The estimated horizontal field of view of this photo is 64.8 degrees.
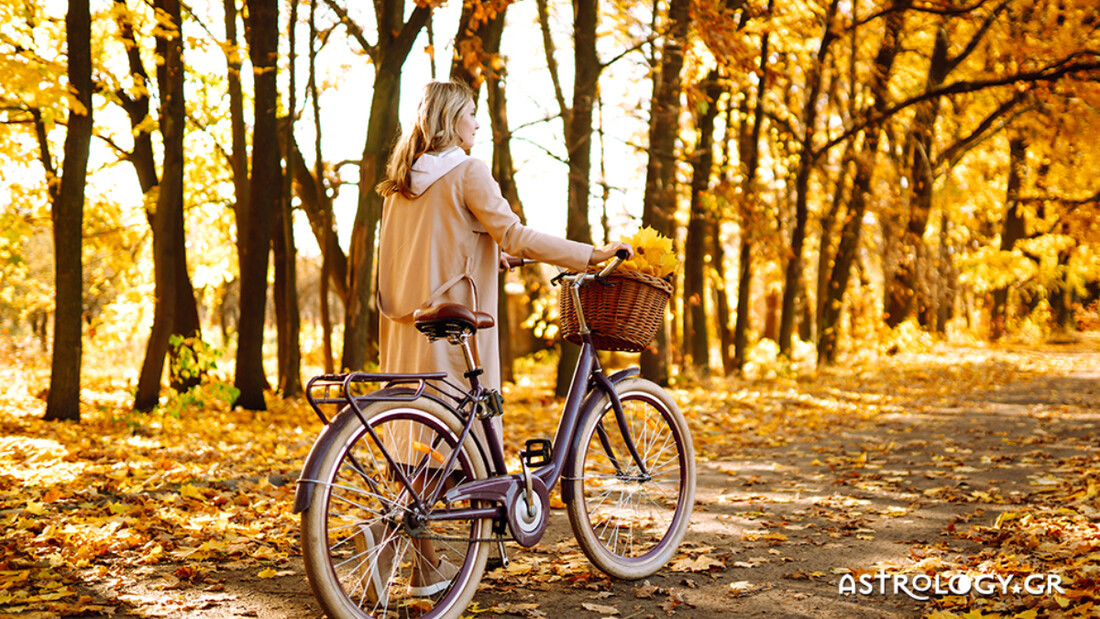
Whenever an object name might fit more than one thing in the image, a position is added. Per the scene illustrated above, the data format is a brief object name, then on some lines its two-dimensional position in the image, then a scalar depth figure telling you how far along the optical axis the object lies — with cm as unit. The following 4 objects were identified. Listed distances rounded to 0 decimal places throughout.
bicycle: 285
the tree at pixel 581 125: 1127
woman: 349
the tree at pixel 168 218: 944
